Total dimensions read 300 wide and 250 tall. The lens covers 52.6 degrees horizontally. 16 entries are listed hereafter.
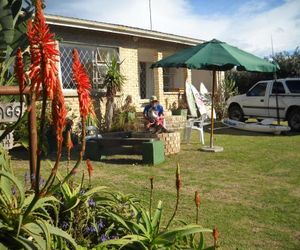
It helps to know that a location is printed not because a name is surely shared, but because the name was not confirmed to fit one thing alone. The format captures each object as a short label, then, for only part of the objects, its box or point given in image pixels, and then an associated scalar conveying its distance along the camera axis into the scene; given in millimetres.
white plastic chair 8767
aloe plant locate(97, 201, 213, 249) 1947
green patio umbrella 7231
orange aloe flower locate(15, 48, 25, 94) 1281
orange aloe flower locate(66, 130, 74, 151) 1888
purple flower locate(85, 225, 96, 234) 2064
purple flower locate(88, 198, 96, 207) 2233
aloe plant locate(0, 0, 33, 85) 2083
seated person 7708
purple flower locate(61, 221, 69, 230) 2032
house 9722
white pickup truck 11554
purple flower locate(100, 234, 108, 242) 1988
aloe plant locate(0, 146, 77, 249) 1600
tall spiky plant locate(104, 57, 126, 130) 10001
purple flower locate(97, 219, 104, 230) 2121
